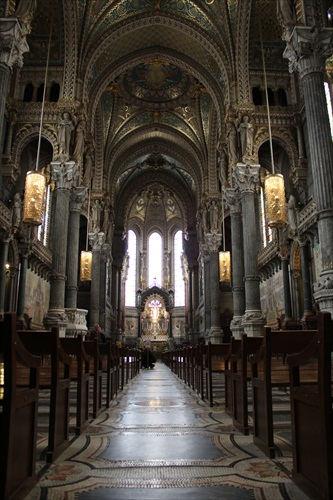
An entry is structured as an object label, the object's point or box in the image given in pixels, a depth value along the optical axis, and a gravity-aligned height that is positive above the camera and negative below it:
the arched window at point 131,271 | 39.91 +7.48
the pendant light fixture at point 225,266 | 18.55 +3.63
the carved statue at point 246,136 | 14.37 +7.14
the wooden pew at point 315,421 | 2.08 -0.36
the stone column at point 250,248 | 13.01 +3.26
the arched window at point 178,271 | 40.16 +7.51
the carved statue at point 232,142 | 14.78 +7.18
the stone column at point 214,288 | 20.69 +3.17
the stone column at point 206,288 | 23.06 +3.46
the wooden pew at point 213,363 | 6.11 -0.15
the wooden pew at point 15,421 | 2.10 -0.36
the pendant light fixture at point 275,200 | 10.74 +3.75
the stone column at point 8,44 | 8.98 +6.39
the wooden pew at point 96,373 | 5.16 -0.25
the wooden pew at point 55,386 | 3.14 -0.25
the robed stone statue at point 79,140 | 14.42 +7.07
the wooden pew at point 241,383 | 4.00 -0.30
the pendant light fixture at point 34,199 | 10.27 +3.62
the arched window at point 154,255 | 40.91 +9.09
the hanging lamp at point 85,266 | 17.91 +3.55
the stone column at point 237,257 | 14.85 +3.36
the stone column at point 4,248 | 12.89 +3.12
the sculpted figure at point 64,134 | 13.91 +6.98
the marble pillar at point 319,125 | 8.21 +4.65
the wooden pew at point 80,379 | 4.09 -0.25
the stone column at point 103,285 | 23.11 +3.64
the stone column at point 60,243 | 12.51 +3.28
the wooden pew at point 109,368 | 6.28 -0.23
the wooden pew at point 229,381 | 4.65 -0.33
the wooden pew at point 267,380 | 3.18 -0.23
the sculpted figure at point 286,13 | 10.04 +7.81
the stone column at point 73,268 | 13.84 +2.86
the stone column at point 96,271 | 21.31 +4.17
